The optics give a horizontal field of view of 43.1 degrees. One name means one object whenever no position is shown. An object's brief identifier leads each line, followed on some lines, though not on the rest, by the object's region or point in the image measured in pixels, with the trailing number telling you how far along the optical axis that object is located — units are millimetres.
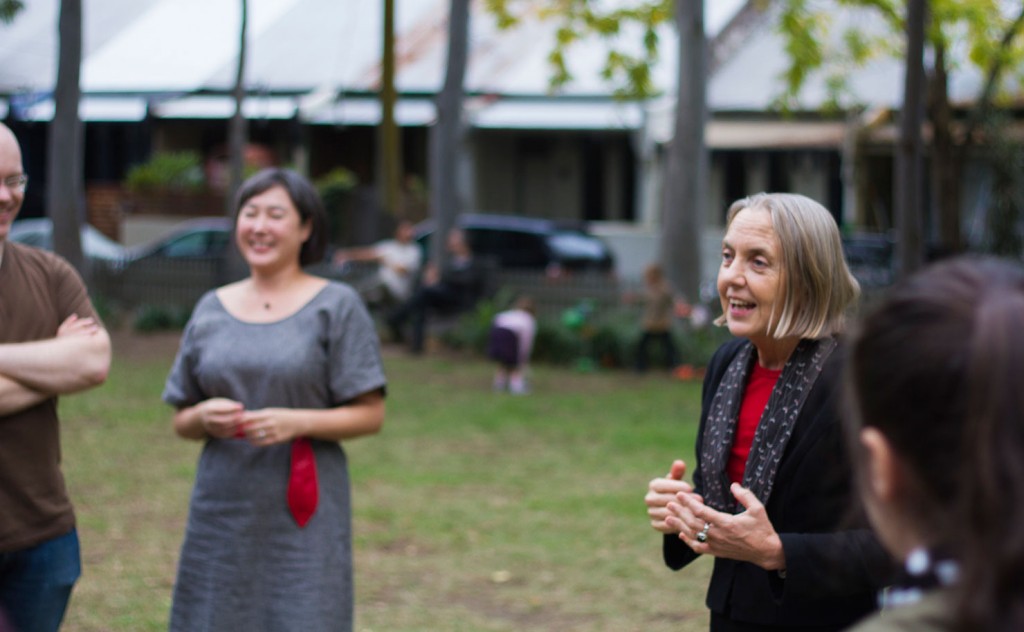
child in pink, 13789
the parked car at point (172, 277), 19188
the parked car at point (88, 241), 20469
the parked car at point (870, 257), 18488
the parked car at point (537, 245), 21406
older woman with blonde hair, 2857
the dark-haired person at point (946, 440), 1344
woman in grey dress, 4078
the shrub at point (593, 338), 15547
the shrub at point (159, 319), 18625
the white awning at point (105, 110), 29844
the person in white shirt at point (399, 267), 17719
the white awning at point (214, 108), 29359
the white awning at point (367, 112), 28953
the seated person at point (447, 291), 16656
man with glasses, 3398
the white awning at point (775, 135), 24750
